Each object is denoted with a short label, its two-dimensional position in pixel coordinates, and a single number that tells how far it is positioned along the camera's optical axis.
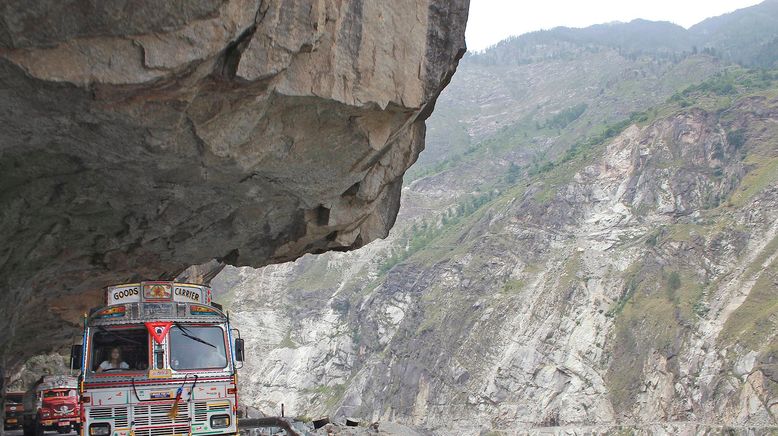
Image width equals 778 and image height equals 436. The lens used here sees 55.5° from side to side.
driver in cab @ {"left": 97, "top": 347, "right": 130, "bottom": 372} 10.60
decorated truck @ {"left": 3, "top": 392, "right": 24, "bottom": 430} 22.22
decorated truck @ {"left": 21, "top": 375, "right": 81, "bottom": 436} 19.19
